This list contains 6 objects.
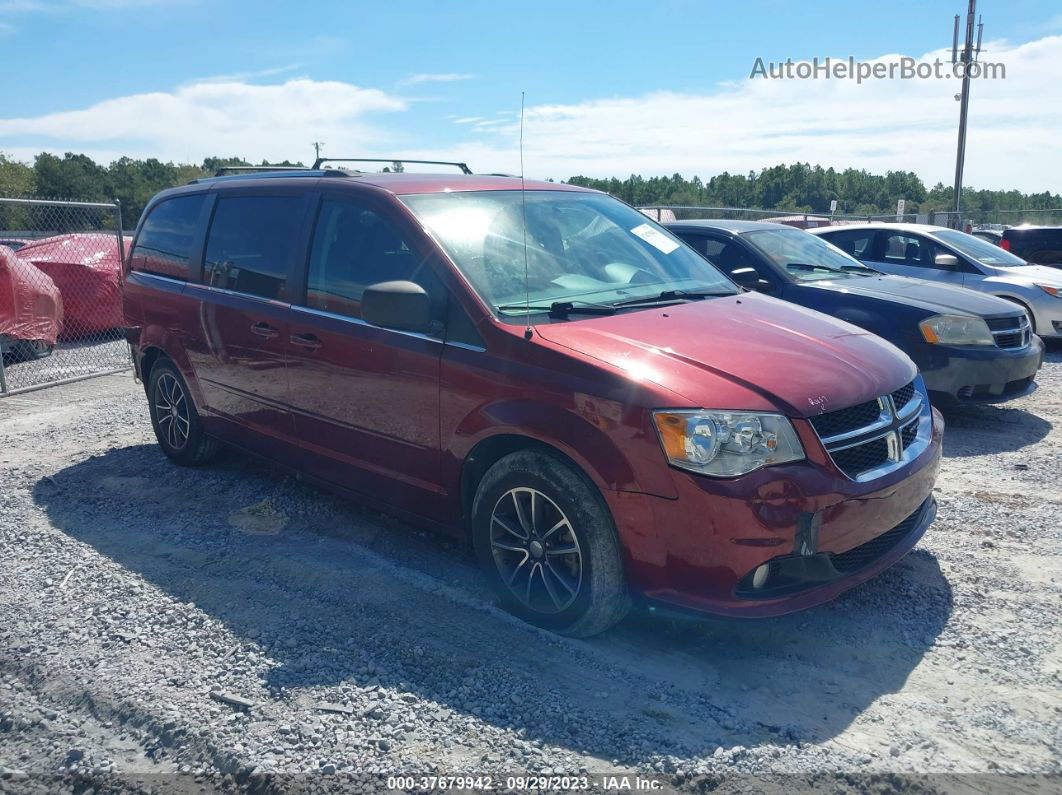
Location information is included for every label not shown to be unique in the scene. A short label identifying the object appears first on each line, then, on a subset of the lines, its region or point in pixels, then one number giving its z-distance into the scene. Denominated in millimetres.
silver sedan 9938
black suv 13984
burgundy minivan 3295
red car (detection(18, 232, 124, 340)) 12469
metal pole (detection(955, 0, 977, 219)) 26688
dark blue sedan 6949
